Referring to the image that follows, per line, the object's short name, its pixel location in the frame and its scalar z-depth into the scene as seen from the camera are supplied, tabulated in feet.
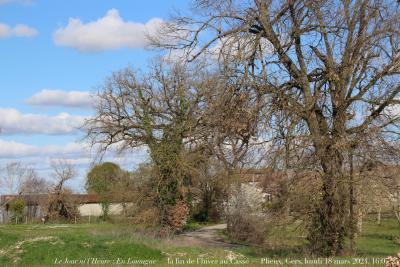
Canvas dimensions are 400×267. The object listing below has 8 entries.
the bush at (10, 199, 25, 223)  212.43
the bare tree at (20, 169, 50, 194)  264.52
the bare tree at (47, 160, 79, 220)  204.54
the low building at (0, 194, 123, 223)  208.98
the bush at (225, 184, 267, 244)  112.06
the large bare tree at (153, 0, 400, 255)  52.95
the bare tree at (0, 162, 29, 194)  247.29
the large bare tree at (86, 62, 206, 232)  136.98
